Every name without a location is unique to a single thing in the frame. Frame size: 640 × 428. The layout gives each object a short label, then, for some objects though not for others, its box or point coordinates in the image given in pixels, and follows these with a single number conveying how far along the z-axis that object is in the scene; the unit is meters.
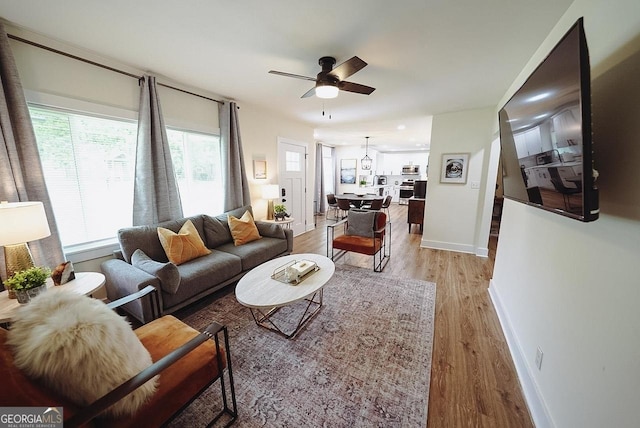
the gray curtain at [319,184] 7.55
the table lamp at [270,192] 3.92
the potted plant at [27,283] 1.46
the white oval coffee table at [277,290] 1.71
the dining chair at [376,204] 5.71
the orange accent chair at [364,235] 3.13
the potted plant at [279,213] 4.06
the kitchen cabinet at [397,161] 9.89
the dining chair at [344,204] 5.91
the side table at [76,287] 1.41
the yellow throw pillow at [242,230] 3.10
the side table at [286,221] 3.87
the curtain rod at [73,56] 1.80
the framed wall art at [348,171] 8.83
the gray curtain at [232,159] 3.41
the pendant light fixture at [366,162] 8.10
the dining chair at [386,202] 6.18
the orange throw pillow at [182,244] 2.38
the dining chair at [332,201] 6.44
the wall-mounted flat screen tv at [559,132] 0.82
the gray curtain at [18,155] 1.67
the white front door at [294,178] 4.64
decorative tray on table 1.95
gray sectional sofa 1.93
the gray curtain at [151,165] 2.49
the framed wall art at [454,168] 3.87
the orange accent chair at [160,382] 0.70
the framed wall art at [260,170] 4.03
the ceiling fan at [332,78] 1.95
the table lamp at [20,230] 1.44
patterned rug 1.36
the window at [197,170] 3.07
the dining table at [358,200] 6.25
